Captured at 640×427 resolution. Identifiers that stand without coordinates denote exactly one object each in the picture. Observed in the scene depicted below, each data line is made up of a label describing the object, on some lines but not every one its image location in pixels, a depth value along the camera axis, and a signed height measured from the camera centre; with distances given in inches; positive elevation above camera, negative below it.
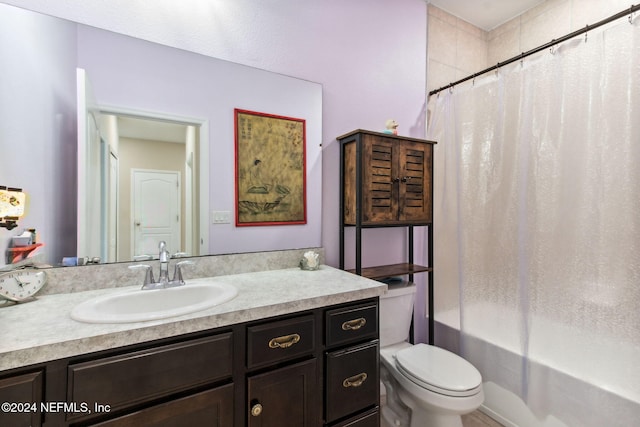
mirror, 43.4 +17.2
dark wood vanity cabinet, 29.2 -19.1
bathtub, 52.1 -31.0
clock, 37.8 -9.2
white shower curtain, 52.6 -1.4
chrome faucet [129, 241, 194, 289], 47.4 -9.8
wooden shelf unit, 63.7 +6.3
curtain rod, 50.4 +34.2
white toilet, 52.1 -30.2
